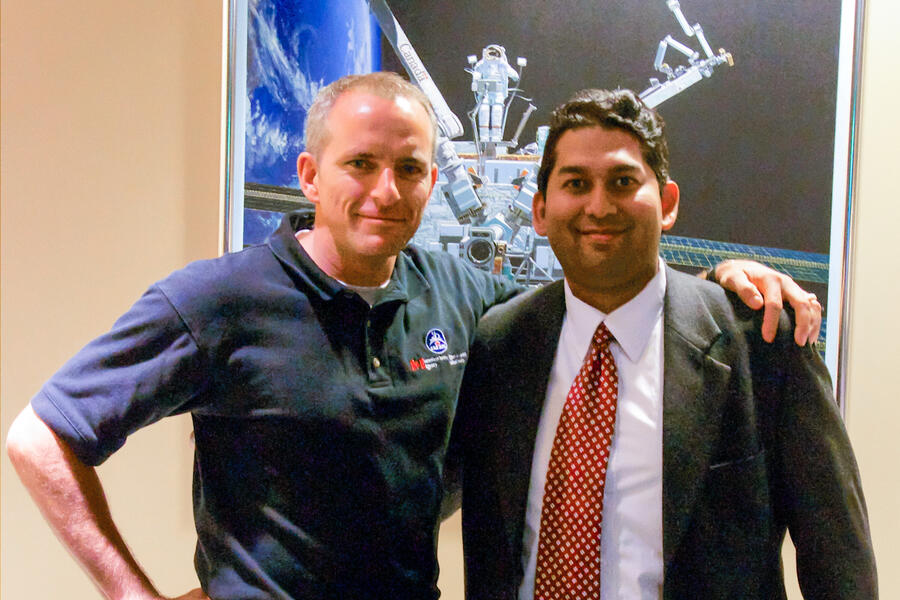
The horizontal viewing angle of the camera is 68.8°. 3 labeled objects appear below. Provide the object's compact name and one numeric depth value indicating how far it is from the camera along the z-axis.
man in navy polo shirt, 1.24
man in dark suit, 1.15
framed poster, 1.84
